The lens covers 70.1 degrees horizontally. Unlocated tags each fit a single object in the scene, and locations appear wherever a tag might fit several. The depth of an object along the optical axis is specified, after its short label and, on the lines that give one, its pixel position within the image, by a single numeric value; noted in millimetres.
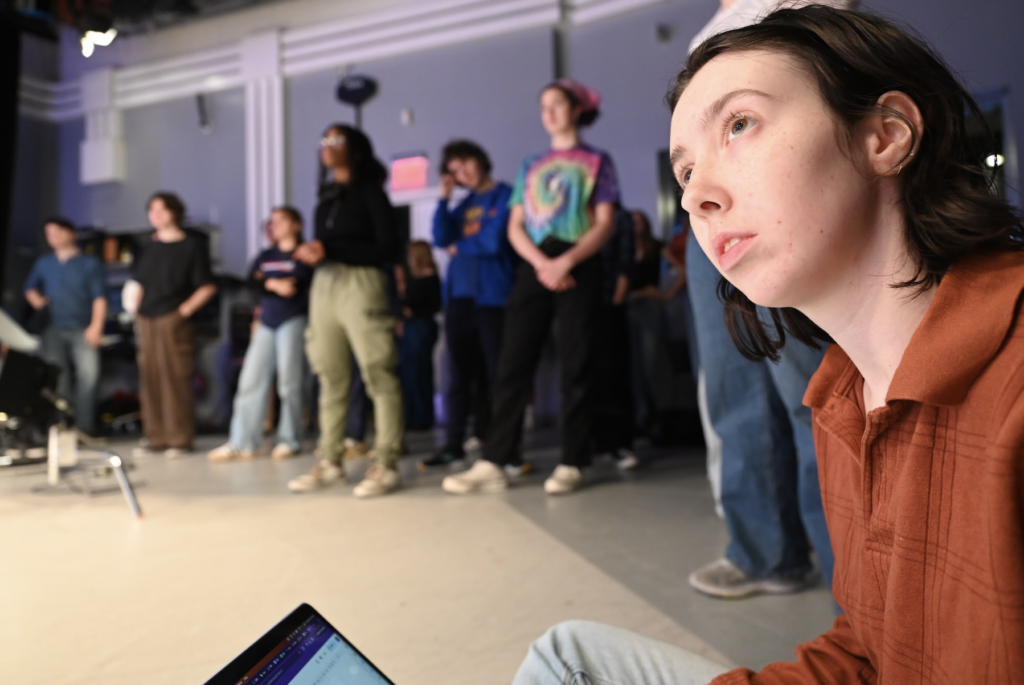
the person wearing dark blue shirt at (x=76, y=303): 4926
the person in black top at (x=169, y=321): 4211
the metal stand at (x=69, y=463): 2465
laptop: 655
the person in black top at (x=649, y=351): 3965
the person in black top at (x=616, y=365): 3387
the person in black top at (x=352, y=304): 2803
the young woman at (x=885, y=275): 458
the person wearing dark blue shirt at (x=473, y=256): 3422
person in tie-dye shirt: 2678
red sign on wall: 6152
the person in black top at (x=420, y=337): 4945
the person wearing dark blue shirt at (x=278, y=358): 3881
